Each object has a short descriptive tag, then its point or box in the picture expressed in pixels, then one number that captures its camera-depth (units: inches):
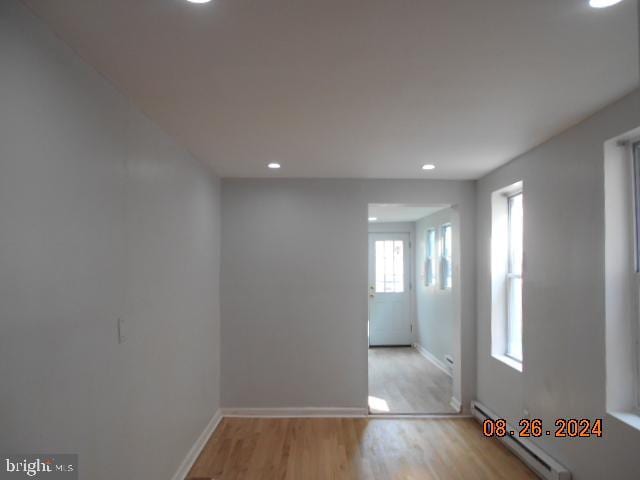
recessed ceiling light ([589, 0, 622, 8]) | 58.9
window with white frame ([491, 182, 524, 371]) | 161.9
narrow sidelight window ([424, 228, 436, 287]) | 289.9
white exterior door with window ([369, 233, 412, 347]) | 329.1
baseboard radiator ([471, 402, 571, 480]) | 116.0
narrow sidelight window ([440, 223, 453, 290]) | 262.4
